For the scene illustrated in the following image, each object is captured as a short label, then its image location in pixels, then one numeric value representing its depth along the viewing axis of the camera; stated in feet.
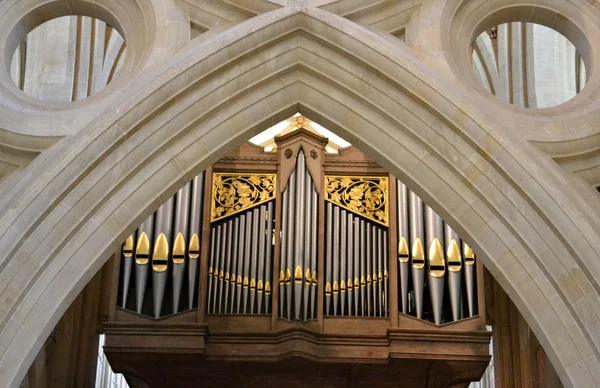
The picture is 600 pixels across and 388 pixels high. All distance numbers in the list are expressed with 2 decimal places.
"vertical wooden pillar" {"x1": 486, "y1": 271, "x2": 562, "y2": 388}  43.86
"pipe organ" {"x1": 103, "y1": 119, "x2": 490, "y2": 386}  43.83
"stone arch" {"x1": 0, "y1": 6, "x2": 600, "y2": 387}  33.35
